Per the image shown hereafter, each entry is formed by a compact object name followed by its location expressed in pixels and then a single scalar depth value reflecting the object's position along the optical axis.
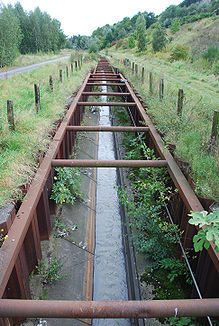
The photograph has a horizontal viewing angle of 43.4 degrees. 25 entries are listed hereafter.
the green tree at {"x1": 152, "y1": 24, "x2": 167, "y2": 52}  31.41
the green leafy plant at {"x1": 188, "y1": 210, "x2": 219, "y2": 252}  1.86
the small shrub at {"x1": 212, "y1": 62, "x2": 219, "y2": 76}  16.60
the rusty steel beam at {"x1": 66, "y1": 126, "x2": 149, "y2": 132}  5.75
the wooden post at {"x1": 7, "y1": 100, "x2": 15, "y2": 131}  4.54
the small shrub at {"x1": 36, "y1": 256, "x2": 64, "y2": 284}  3.42
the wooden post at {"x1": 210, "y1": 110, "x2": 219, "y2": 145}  4.03
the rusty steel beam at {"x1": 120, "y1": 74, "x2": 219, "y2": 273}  2.45
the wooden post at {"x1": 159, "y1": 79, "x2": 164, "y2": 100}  7.81
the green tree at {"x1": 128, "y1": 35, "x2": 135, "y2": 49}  51.72
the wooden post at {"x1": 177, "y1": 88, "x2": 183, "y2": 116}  5.64
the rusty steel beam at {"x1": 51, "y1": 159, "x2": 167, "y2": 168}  4.23
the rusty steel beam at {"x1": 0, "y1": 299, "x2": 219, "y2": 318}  1.91
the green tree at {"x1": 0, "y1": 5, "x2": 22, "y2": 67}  30.90
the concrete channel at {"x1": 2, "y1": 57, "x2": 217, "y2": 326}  1.94
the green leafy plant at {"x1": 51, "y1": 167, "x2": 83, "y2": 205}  4.46
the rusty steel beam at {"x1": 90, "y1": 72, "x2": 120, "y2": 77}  16.72
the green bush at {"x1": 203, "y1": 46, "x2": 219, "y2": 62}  21.61
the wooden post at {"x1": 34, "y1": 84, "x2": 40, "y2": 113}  6.36
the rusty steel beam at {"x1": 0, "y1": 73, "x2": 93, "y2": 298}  2.23
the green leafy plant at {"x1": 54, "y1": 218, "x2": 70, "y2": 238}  4.28
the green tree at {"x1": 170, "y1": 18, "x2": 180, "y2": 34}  46.16
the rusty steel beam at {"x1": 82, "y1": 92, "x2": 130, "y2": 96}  9.32
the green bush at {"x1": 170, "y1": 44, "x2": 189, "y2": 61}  24.61
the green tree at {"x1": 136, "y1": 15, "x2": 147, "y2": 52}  39.97
